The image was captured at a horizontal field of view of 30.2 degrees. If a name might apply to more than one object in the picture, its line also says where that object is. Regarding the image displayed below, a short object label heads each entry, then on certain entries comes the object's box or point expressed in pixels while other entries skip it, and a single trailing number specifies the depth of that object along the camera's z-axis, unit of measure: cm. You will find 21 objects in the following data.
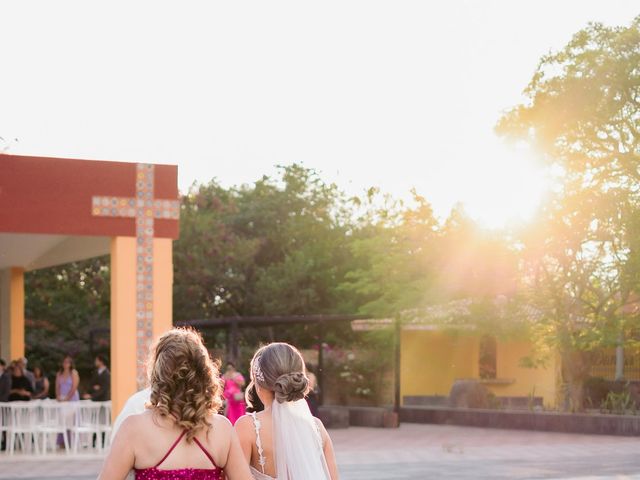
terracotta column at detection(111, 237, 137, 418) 1575
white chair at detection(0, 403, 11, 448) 1664
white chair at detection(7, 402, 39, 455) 1638
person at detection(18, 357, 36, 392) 1844
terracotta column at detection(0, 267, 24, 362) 2241
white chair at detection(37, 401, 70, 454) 1631
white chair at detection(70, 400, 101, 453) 1638
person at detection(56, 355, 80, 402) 1769
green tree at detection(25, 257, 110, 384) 3173
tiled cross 1591
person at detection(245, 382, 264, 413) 492
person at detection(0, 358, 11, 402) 1717
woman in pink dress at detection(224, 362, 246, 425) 1485
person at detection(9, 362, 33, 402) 1792
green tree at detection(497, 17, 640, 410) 2319
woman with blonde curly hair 362
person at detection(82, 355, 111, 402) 1722
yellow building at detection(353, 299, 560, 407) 3134
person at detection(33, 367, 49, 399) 1897
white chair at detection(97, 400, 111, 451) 1653
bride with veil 455
